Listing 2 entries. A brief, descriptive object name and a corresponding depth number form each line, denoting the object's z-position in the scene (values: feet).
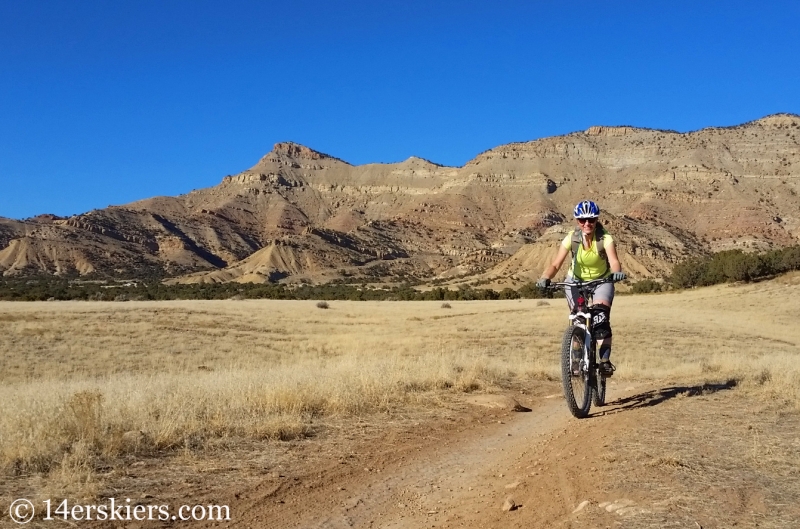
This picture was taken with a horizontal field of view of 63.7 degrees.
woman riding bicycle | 24.17
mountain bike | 24.32
